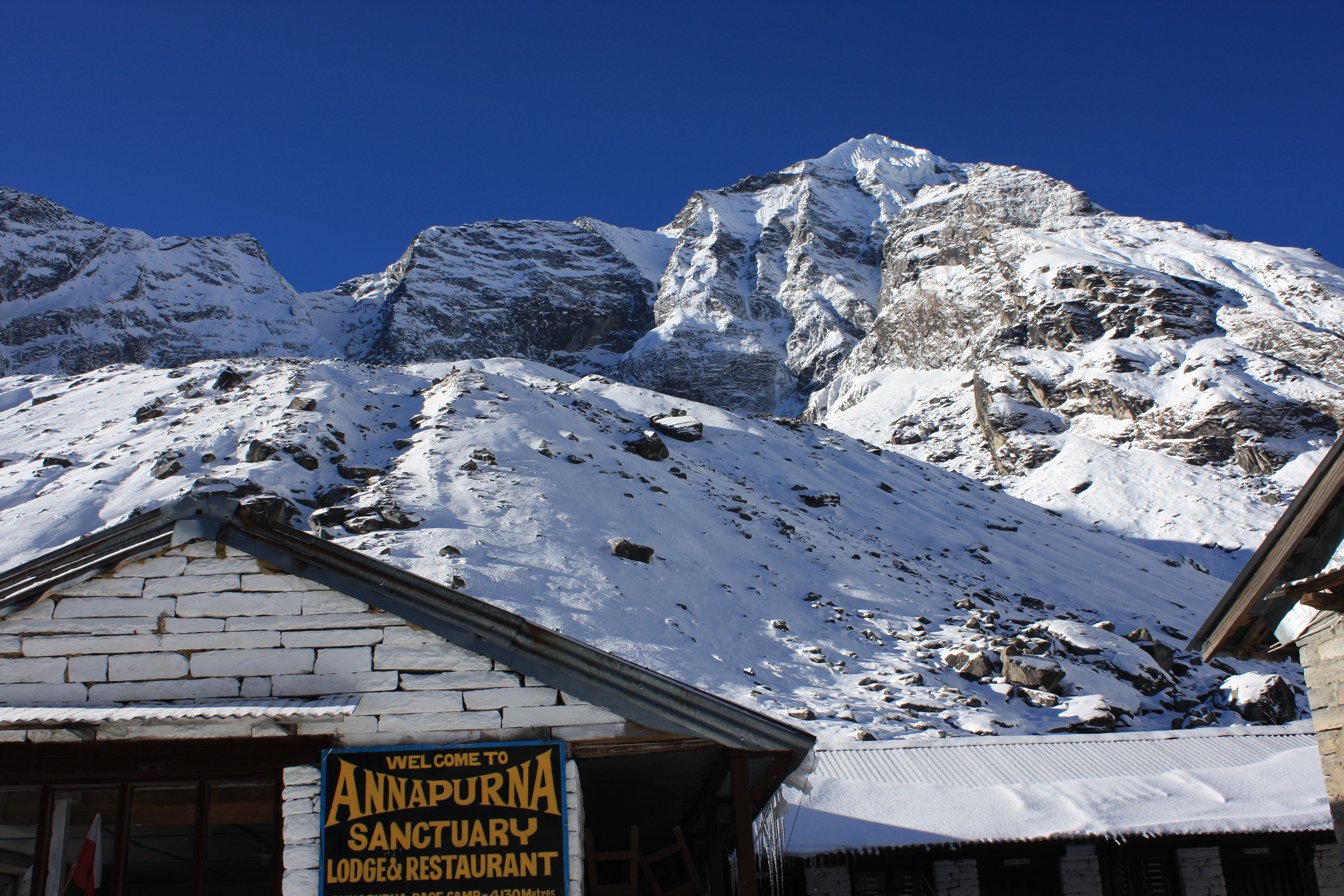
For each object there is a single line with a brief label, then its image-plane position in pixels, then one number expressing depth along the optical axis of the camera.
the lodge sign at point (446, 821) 5.35
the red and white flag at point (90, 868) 5.35
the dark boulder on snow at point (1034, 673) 21.03
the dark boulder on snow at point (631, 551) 27.03
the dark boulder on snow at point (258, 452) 31.38
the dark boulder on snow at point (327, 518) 26.16
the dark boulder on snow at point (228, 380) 42.22
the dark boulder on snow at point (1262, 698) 20.72
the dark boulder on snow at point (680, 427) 44.62
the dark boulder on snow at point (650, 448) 39.09
